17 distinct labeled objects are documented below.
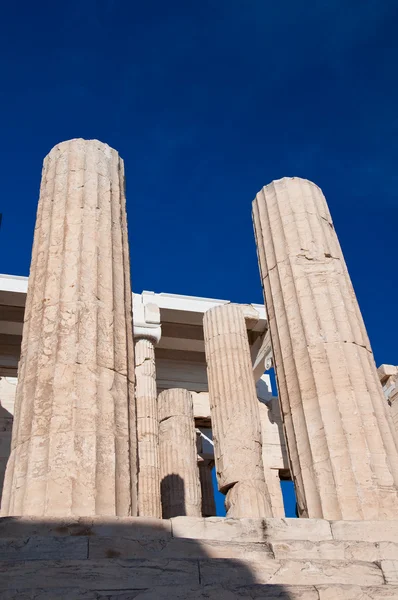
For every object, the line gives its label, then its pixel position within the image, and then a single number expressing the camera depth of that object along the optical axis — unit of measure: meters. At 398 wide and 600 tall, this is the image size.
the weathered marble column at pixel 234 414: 16.61
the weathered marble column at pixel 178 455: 21.73
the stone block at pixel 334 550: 7.35
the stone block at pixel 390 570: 6.87
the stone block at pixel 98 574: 5.84
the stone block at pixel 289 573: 6.41
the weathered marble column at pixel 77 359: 7.88
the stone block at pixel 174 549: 6.73
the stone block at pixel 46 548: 6.40
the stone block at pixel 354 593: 6.15
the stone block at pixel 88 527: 6.93
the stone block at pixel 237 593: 5.91
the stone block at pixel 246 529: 7.54
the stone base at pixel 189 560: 5.93
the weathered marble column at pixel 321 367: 9.63
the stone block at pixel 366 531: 8.28
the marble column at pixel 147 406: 18.97
